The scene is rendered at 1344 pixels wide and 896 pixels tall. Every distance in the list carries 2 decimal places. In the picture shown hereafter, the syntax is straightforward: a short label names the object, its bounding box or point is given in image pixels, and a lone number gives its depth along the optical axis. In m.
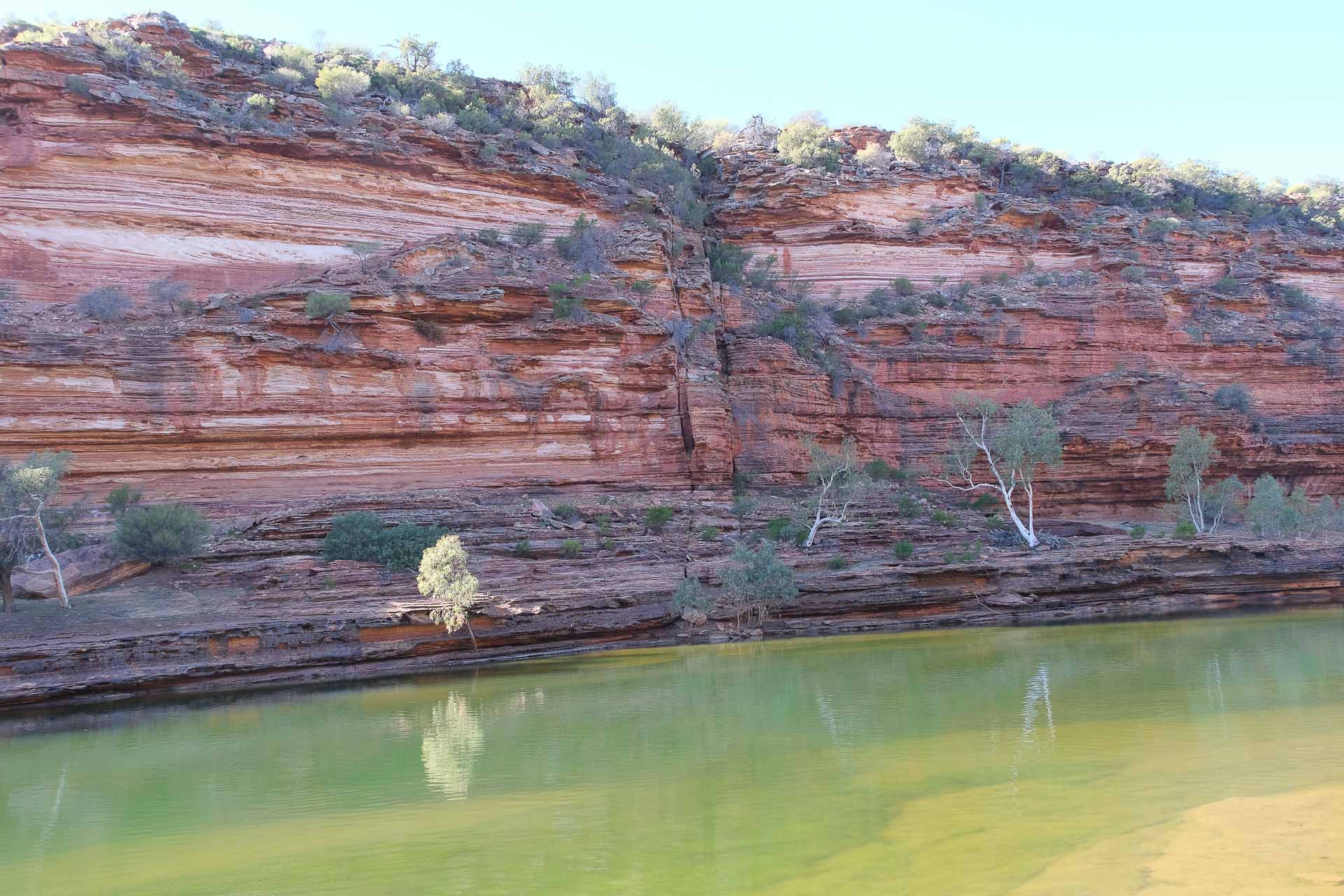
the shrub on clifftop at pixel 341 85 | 34.41
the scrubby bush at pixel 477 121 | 36.50
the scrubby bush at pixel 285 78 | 33.94
